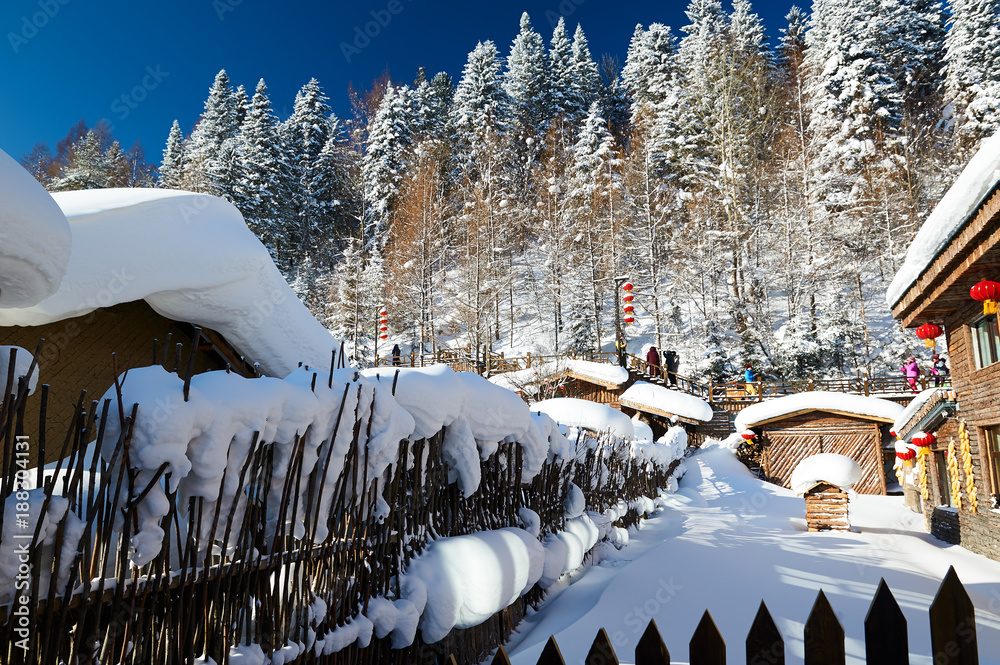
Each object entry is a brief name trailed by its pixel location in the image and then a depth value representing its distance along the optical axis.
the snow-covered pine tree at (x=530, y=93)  43.47
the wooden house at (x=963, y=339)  6.18
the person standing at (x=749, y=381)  24.91
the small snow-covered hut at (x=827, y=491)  8.92
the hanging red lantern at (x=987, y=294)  6.91
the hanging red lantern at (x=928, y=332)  9.60
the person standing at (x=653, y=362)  26.02
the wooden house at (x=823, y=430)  18.70
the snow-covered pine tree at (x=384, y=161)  37.12
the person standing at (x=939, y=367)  20.72
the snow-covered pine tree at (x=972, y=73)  28.98
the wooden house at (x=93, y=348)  4.79
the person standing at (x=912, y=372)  20.13
